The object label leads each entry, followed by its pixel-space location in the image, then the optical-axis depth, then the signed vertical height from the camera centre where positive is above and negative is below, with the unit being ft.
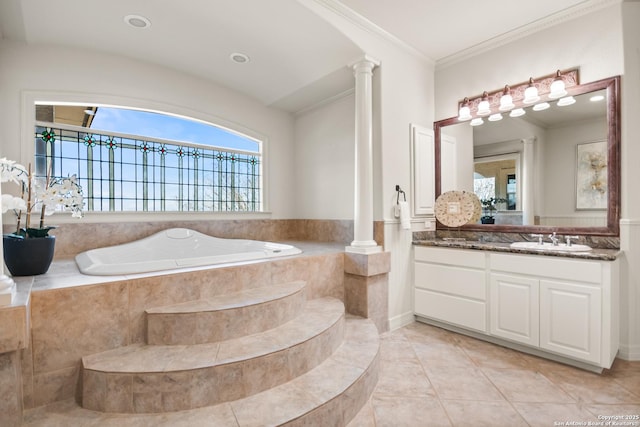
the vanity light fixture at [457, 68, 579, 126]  8.29 +3.32
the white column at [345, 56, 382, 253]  9.04 +1.53
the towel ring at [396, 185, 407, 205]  9.69 +0.59
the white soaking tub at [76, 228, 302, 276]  6.15 -1.10
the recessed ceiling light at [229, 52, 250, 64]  9.98 +5.09
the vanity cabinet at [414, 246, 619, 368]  6.69 -2.27
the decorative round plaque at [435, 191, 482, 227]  10.19 +0.08
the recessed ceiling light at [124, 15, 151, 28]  8.21 +5.21
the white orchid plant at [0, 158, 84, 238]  5.50 +0.30
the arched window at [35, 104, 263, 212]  9.50 +1.92
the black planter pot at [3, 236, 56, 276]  5.75 -0.79
